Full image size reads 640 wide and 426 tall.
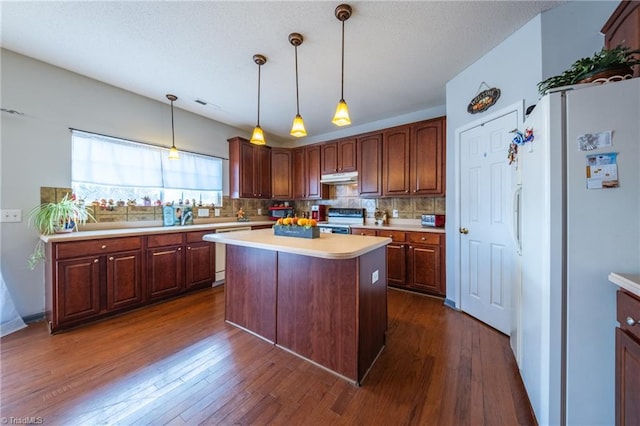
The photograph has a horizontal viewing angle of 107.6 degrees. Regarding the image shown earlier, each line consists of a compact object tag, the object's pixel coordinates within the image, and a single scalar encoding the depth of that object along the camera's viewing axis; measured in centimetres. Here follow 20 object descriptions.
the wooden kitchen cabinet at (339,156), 411
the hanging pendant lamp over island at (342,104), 174
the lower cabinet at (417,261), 305
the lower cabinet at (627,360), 87
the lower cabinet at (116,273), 222
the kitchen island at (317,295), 161
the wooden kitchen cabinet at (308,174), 456
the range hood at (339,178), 409
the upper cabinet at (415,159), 322
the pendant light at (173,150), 310
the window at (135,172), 278
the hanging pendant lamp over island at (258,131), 229
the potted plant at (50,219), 238
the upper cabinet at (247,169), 426
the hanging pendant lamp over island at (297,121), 201
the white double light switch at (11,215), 225
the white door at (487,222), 219
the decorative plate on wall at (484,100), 226
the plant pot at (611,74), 112
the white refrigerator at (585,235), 103
